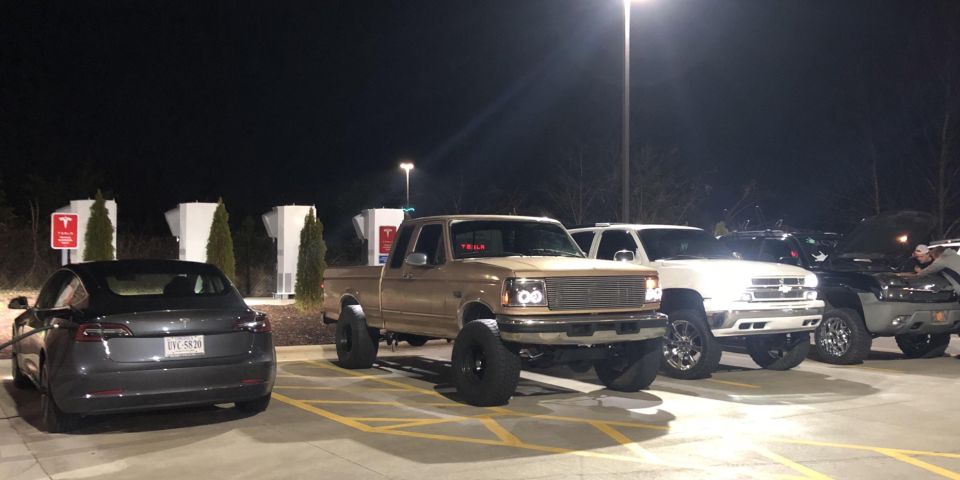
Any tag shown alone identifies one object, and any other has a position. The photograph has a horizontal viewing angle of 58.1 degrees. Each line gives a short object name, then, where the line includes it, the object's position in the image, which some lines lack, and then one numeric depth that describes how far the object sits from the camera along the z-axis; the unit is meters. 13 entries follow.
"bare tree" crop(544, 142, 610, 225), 34.03
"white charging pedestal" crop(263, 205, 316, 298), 22.67
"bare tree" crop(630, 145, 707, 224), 32.72
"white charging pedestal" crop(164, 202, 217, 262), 22.58
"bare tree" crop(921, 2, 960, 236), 29.27
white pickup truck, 10.75
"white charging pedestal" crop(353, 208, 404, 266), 20.77
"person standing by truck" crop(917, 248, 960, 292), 13.05
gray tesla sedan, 7.26
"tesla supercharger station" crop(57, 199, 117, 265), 21.62
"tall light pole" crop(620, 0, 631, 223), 16.84
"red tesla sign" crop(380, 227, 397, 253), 19.81
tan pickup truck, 8.72
